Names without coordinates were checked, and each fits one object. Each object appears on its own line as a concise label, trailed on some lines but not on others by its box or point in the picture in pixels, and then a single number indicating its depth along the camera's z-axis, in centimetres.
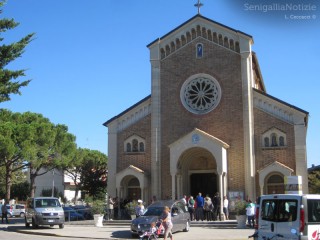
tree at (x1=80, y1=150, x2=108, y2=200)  6538
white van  1221
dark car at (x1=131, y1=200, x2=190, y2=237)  2011
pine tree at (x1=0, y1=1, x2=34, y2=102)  2103
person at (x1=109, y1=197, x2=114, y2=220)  3074
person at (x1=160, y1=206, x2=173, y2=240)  1762
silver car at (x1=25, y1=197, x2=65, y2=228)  2573
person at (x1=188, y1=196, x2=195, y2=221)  2788
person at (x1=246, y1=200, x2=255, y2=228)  2405
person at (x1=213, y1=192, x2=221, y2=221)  2819
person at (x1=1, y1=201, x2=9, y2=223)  3368
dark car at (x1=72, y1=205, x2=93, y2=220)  3538
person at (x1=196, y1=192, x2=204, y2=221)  2827
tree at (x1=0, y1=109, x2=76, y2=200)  4509
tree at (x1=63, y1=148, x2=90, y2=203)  5449
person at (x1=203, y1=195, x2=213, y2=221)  2756
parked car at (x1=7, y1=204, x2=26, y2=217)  4928
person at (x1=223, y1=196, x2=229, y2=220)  2853
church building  3012
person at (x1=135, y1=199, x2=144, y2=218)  2575
